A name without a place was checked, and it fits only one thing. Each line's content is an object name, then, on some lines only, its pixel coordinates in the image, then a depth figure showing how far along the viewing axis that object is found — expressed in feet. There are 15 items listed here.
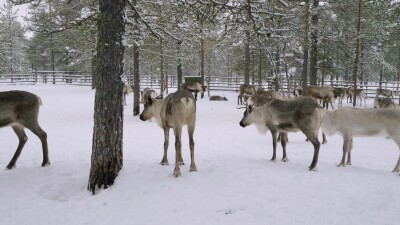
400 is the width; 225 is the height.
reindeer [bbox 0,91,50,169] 20.04
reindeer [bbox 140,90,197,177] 18.56
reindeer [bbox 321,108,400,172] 20.39
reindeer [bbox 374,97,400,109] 44.58
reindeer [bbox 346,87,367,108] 73.87
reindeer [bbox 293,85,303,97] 71.39
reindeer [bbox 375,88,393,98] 77.05
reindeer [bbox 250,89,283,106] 38.58
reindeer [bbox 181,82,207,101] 76.38
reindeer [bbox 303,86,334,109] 62.08
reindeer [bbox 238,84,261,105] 70.16
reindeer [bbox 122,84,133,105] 67.67
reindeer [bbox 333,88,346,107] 67.73
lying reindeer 74.95
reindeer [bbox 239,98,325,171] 20.90
